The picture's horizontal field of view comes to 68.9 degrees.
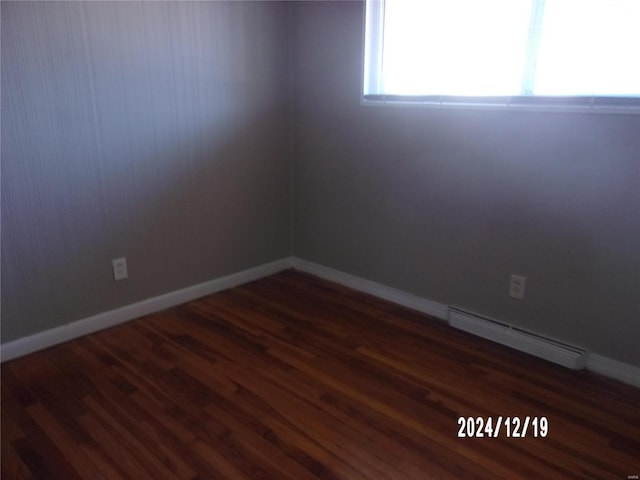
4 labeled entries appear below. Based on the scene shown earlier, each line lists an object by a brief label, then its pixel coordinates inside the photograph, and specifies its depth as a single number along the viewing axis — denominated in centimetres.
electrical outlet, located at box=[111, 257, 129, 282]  238
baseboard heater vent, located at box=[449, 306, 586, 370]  207
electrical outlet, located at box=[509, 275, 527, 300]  221
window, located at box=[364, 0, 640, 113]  180
